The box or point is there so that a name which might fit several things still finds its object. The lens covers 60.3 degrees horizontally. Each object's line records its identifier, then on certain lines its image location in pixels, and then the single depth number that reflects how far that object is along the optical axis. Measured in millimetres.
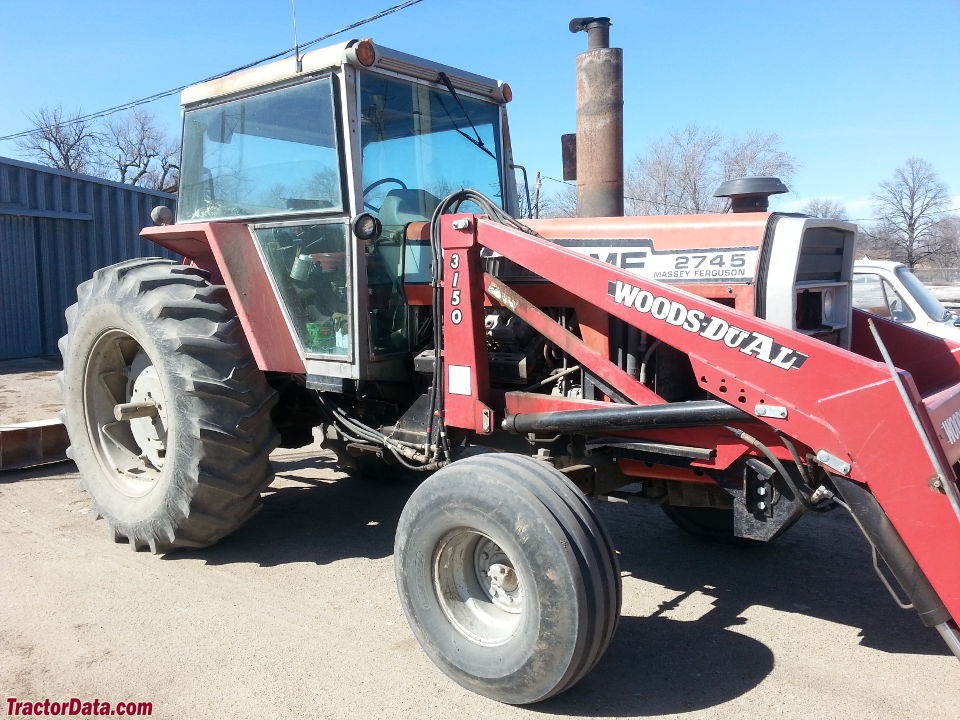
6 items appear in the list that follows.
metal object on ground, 6020
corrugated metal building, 12602
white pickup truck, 7629
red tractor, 2834
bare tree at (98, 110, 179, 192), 34156
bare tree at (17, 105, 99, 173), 33281
